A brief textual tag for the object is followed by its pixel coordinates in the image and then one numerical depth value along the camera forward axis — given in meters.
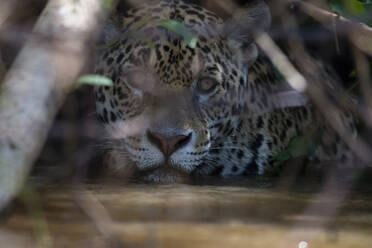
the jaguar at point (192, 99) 8.55
